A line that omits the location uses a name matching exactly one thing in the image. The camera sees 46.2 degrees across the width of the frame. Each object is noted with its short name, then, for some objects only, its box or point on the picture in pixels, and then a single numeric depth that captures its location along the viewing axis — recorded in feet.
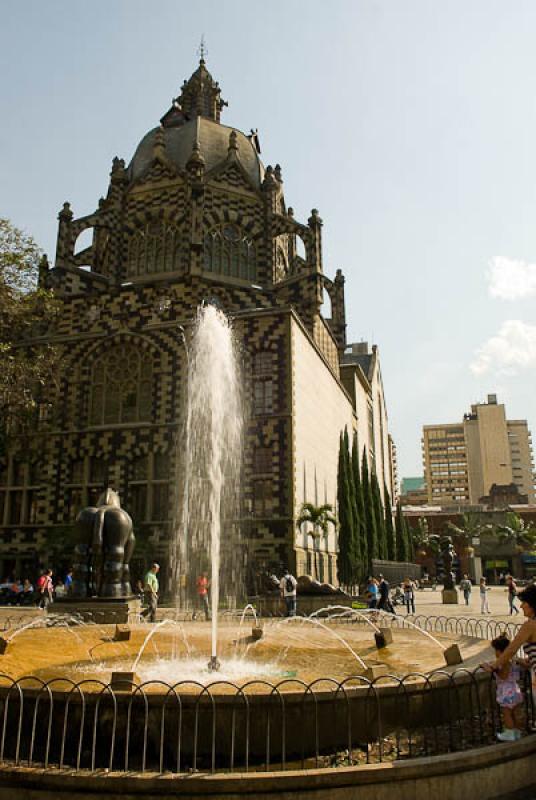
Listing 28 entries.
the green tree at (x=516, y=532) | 228.43
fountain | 20.04
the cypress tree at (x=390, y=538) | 174.14
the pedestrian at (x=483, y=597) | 89.30
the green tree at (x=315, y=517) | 104.47
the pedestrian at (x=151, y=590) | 65.62
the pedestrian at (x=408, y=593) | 90.84
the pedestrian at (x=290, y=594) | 69.31
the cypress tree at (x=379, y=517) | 157.92
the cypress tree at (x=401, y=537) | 191.61
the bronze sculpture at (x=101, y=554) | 61.72
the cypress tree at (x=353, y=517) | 128.06
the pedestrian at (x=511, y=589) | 81.61
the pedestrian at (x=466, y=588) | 108.68
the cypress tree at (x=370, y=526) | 145.89
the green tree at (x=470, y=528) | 239.32
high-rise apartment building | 435.12
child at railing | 20.52
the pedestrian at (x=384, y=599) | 75.56
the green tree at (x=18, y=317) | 92.63
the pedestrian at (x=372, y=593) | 74.02
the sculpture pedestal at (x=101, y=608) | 56.70
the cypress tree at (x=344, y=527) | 126.31
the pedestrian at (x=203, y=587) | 74.06
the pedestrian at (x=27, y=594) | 101.96
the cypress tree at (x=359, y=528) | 131.75
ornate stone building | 111.24
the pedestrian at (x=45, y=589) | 85.68
